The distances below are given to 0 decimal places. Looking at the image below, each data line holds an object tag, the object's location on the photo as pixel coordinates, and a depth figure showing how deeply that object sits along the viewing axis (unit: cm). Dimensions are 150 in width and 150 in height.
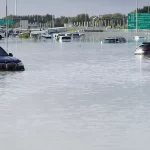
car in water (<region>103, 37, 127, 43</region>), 10112
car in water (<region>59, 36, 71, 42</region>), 11628
